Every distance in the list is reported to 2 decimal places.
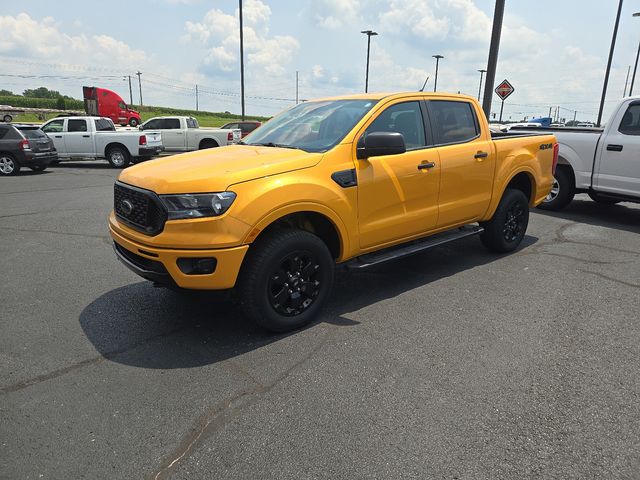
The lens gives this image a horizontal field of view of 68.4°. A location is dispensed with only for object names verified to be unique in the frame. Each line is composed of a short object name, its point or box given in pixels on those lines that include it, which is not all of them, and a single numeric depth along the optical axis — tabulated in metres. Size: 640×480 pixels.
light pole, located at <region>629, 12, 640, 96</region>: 29.04
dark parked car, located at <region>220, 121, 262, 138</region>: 22.65
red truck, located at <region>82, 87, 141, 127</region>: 37.12
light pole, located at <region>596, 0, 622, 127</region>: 21.56
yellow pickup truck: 3.24
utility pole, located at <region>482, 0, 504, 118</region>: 11.84
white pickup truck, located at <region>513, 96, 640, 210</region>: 7.23
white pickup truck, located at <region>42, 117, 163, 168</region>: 16.83
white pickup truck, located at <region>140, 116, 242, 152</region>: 19.48
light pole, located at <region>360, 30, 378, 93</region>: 31.08
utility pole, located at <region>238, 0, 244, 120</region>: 23.27
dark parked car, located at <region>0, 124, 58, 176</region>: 14.12
